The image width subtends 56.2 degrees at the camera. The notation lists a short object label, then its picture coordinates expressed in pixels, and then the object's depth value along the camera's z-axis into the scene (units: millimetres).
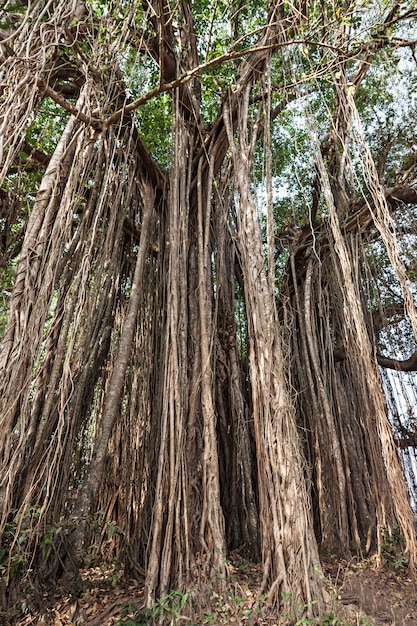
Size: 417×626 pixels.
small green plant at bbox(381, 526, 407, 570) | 2781
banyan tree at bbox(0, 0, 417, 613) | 1856
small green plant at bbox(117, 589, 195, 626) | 1664
